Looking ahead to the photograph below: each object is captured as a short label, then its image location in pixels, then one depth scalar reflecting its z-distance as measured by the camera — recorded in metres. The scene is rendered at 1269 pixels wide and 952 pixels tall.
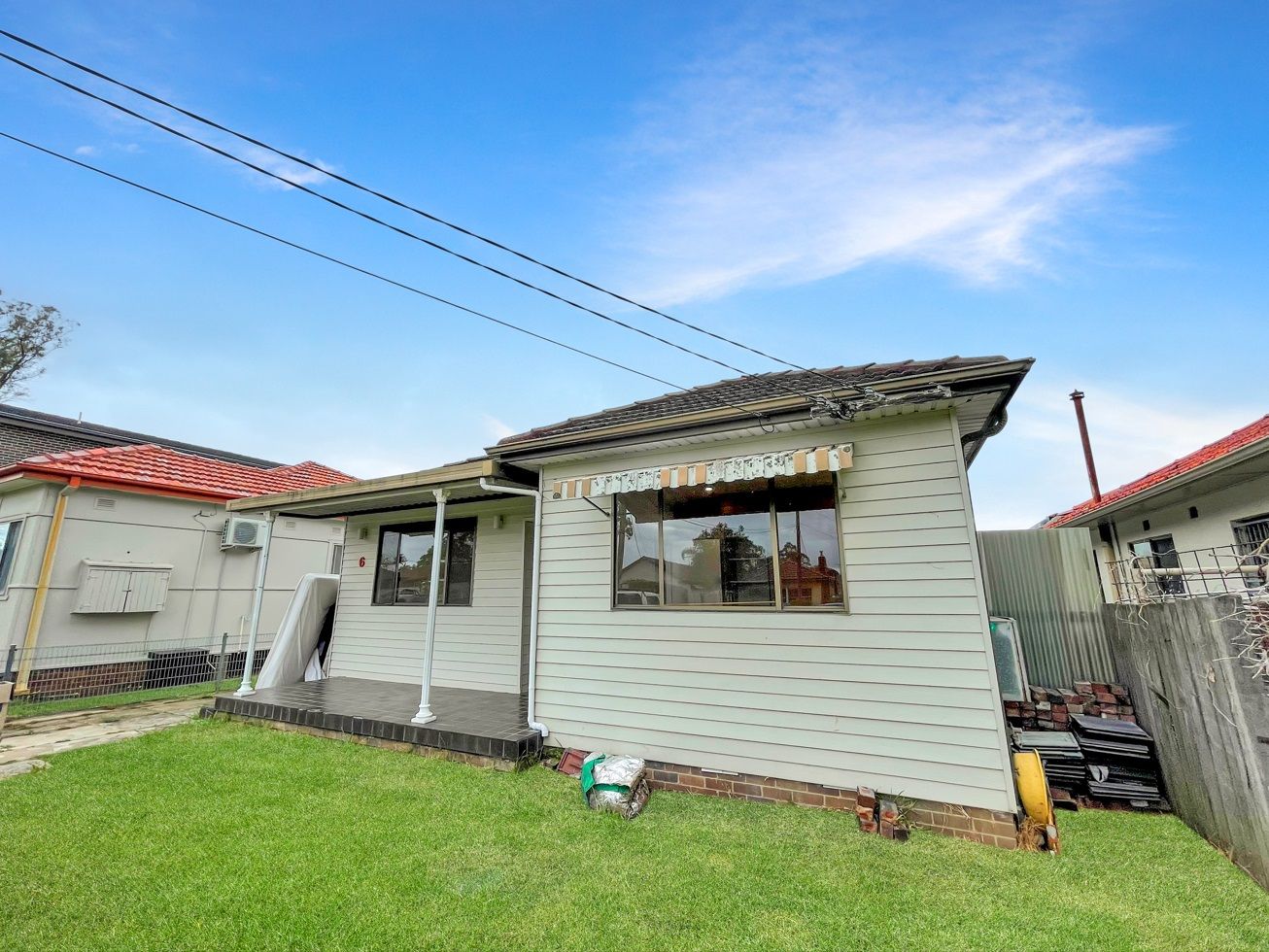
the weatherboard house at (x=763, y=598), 4.09
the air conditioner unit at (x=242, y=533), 10.67
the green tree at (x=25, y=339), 16.45
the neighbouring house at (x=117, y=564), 8.61
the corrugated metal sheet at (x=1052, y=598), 5.50
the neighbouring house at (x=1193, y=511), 5.37
